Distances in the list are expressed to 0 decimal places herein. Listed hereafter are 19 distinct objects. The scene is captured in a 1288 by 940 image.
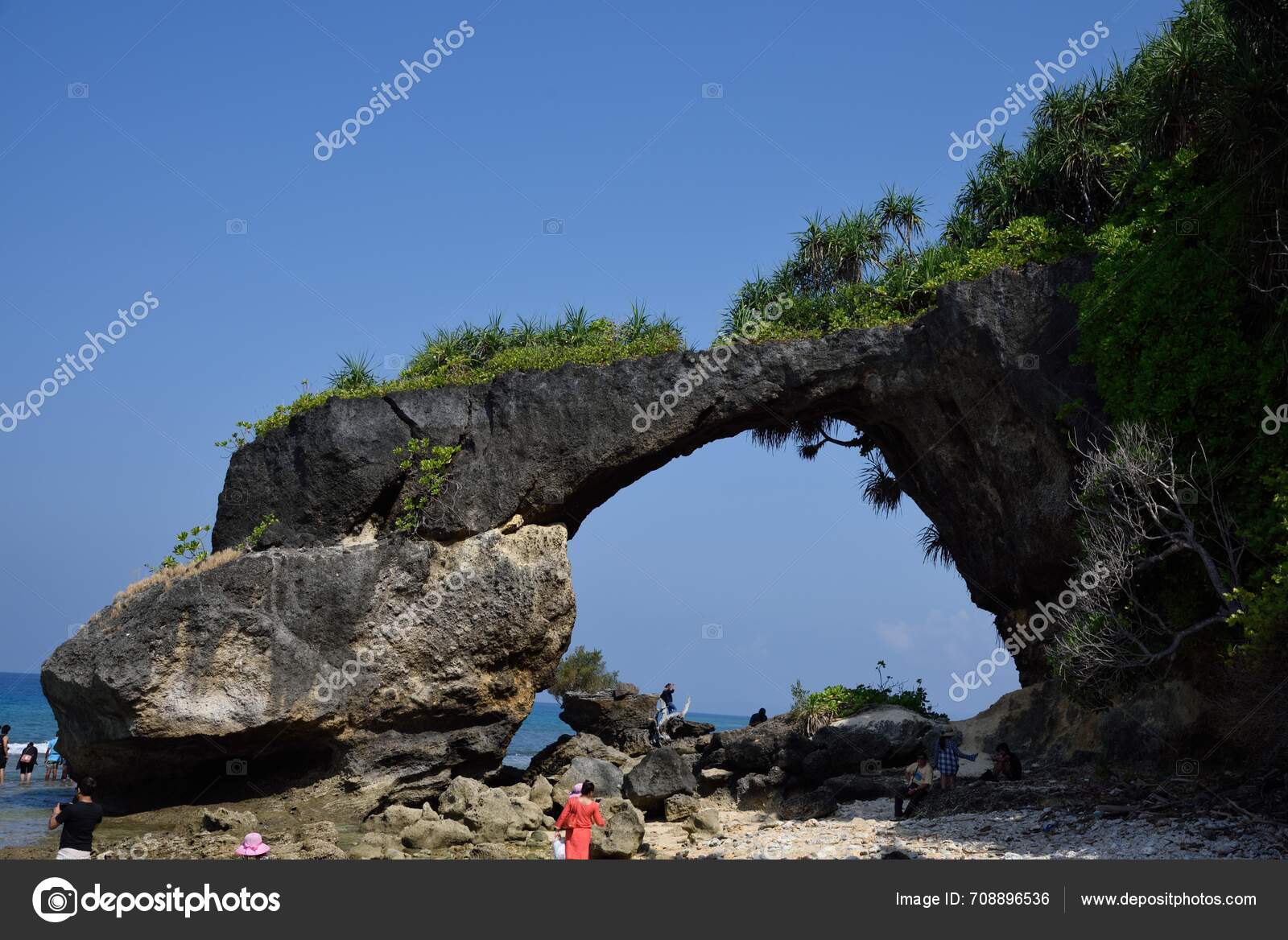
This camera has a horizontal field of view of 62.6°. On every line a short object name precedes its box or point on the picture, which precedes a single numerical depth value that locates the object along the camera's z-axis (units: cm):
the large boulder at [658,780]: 1969
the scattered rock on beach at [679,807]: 1955
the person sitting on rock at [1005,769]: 1928
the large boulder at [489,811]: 1828
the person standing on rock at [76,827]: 1202
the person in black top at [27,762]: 3009
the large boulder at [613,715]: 2877
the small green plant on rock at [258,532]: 2106
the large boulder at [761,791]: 2091
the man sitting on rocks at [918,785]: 1786
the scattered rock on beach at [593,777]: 2116
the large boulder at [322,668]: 1914
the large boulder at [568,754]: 2441
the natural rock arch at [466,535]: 1947
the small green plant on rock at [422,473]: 2159
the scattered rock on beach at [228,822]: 1833
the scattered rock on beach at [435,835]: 1738
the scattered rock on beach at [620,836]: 1608
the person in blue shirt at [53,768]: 3105
